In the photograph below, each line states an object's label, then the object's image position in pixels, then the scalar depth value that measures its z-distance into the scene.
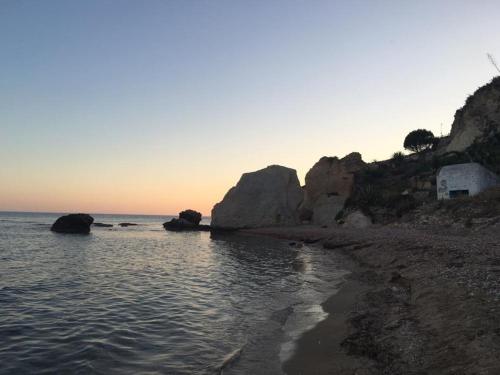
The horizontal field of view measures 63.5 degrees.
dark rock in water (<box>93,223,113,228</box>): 90.24
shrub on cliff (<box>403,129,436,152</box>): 94.44
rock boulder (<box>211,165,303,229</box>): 70.81
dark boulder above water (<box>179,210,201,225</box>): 82.88
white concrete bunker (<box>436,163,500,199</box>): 39.38
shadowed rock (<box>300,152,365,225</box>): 65.69
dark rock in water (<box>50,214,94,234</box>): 64.44
